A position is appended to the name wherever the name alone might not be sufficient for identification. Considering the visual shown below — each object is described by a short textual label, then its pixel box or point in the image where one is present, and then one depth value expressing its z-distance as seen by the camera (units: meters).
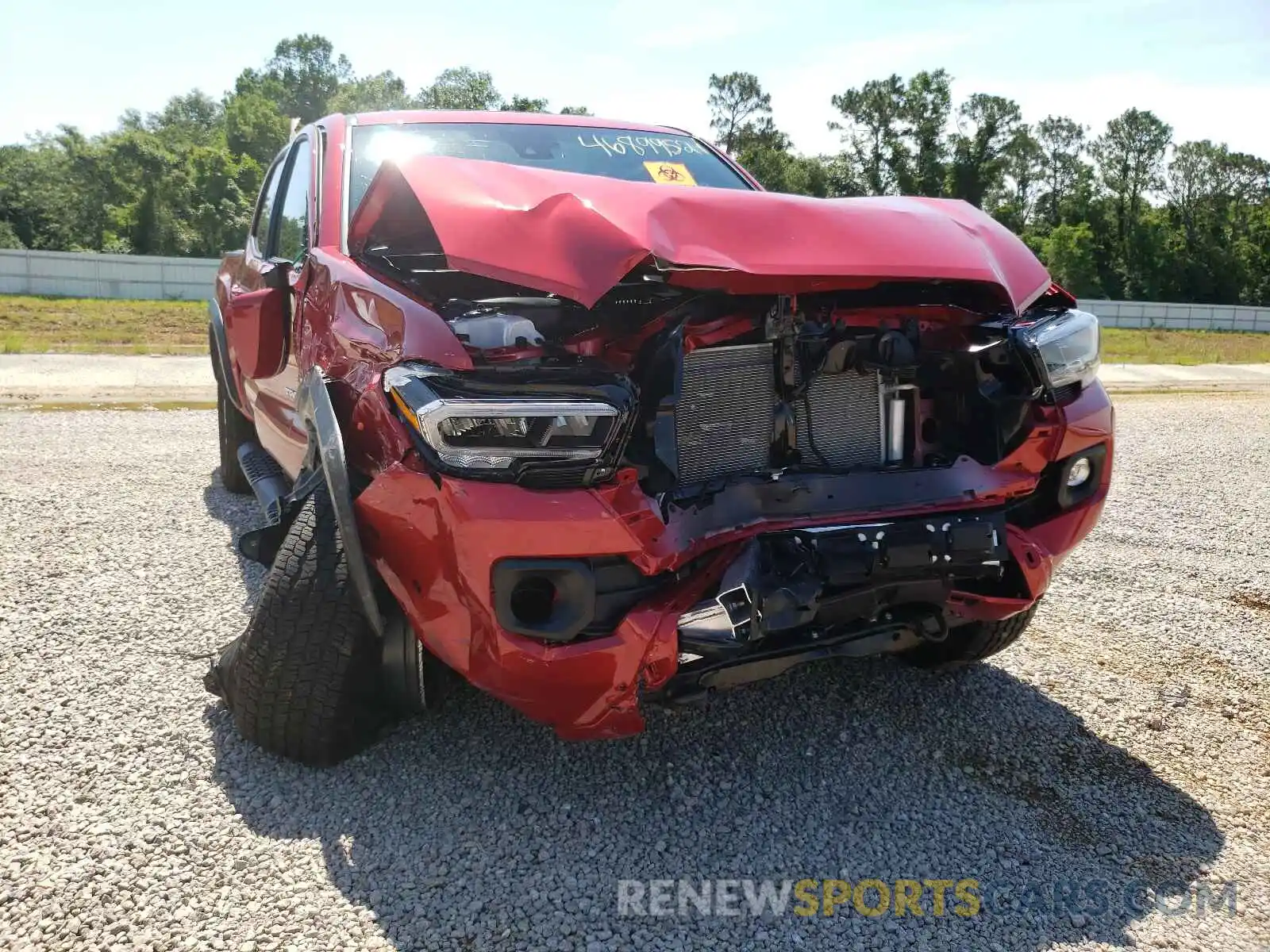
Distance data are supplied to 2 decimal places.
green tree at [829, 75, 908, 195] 51.75
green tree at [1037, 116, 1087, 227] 63.22
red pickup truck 2.04
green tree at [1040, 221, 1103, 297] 49.56
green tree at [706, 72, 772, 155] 60.75
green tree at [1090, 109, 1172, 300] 56.84
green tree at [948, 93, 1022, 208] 49.38
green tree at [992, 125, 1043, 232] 53.09
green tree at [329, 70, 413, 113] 55.76
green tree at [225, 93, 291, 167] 56.41
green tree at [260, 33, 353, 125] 85.75
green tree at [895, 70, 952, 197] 50.75
